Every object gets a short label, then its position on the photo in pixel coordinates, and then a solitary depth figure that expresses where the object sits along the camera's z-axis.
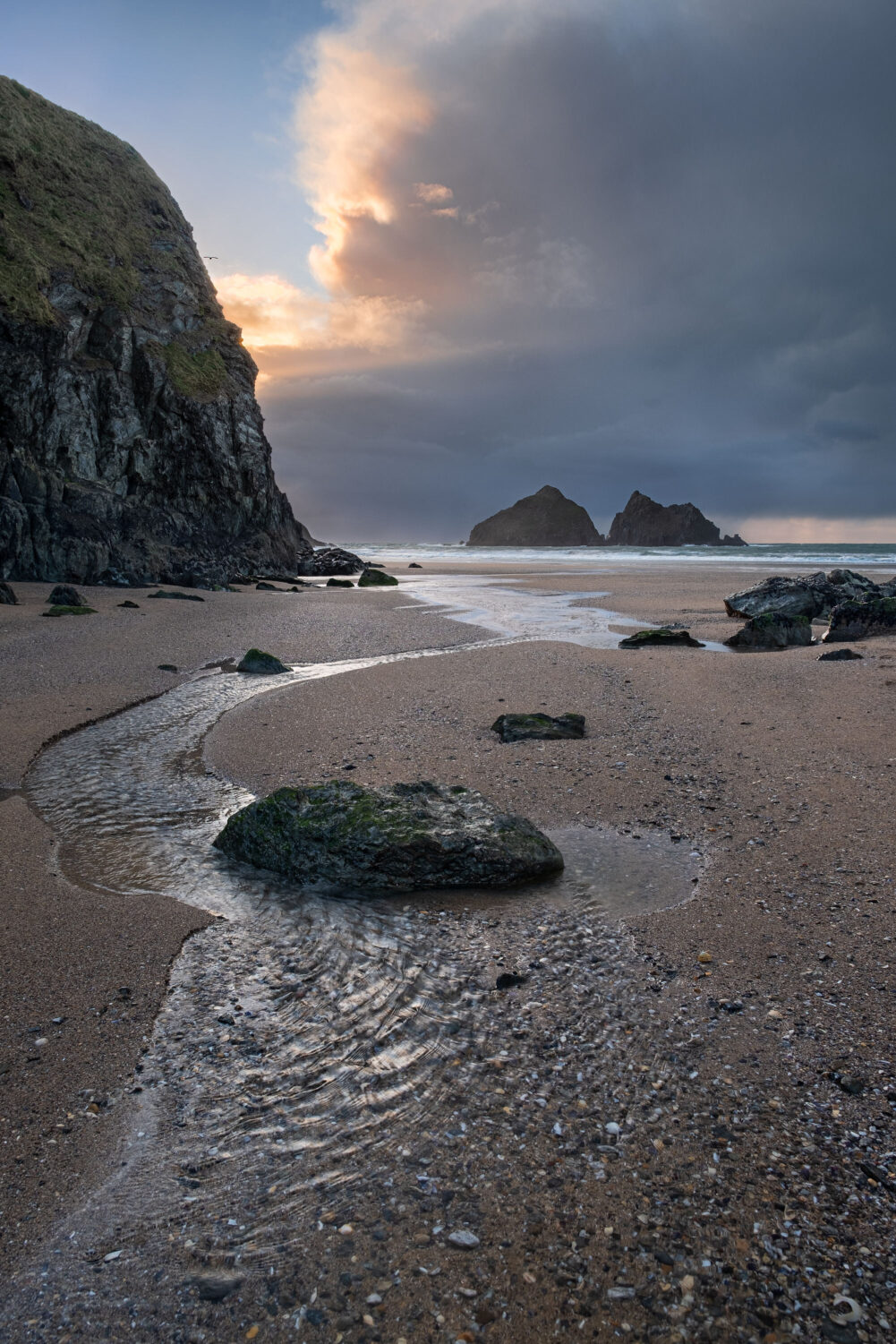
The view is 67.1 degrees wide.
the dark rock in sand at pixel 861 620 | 13.22
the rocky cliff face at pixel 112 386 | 24.48
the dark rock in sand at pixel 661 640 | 12.97
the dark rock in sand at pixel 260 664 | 11.00
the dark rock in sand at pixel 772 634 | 13.12
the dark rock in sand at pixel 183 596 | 21.38
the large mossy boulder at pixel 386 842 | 4.37
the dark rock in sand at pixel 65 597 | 17.62
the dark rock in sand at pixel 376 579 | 30.77
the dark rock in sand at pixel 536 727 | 7.01
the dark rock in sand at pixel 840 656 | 10.66
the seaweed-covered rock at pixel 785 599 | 17.44
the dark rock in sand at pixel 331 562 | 40.84
